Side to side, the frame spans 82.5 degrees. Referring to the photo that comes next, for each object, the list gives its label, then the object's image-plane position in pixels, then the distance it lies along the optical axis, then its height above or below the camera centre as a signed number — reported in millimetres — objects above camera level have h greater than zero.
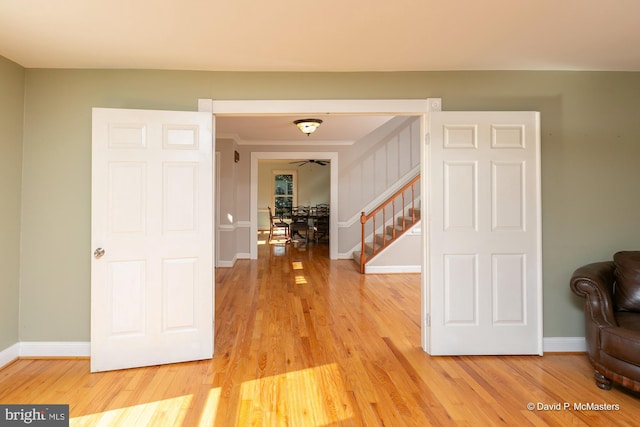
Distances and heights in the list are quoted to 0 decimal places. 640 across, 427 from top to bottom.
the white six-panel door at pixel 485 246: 3018 -261
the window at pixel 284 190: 13477 +897
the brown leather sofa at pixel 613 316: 2305 -706
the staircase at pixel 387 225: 6508 -213
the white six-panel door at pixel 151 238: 2773 -187
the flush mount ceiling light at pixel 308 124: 5230 +1307
